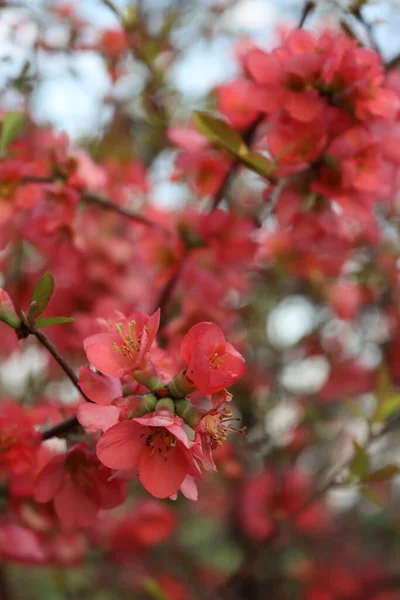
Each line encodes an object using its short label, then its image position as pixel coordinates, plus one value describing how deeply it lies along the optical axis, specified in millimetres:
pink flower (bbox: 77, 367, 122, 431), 637
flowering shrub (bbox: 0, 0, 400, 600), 654
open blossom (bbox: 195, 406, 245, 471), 640
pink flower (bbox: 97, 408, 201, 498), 635
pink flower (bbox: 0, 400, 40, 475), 701
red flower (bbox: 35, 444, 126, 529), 678
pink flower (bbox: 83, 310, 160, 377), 643
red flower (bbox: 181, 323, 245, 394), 635
